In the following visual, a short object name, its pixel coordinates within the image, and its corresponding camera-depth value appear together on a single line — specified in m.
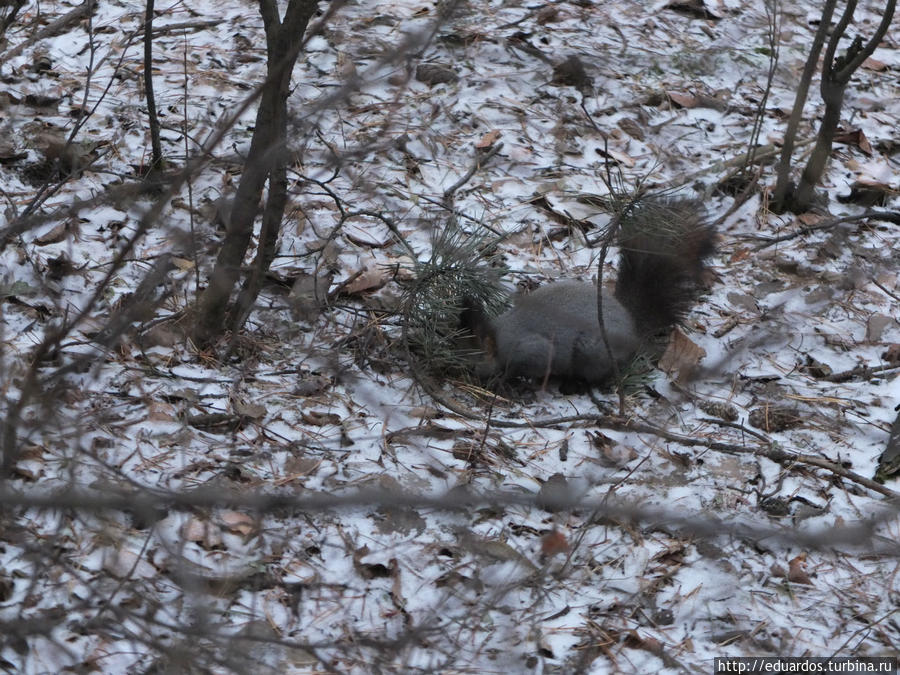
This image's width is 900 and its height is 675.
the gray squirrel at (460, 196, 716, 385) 5.96
